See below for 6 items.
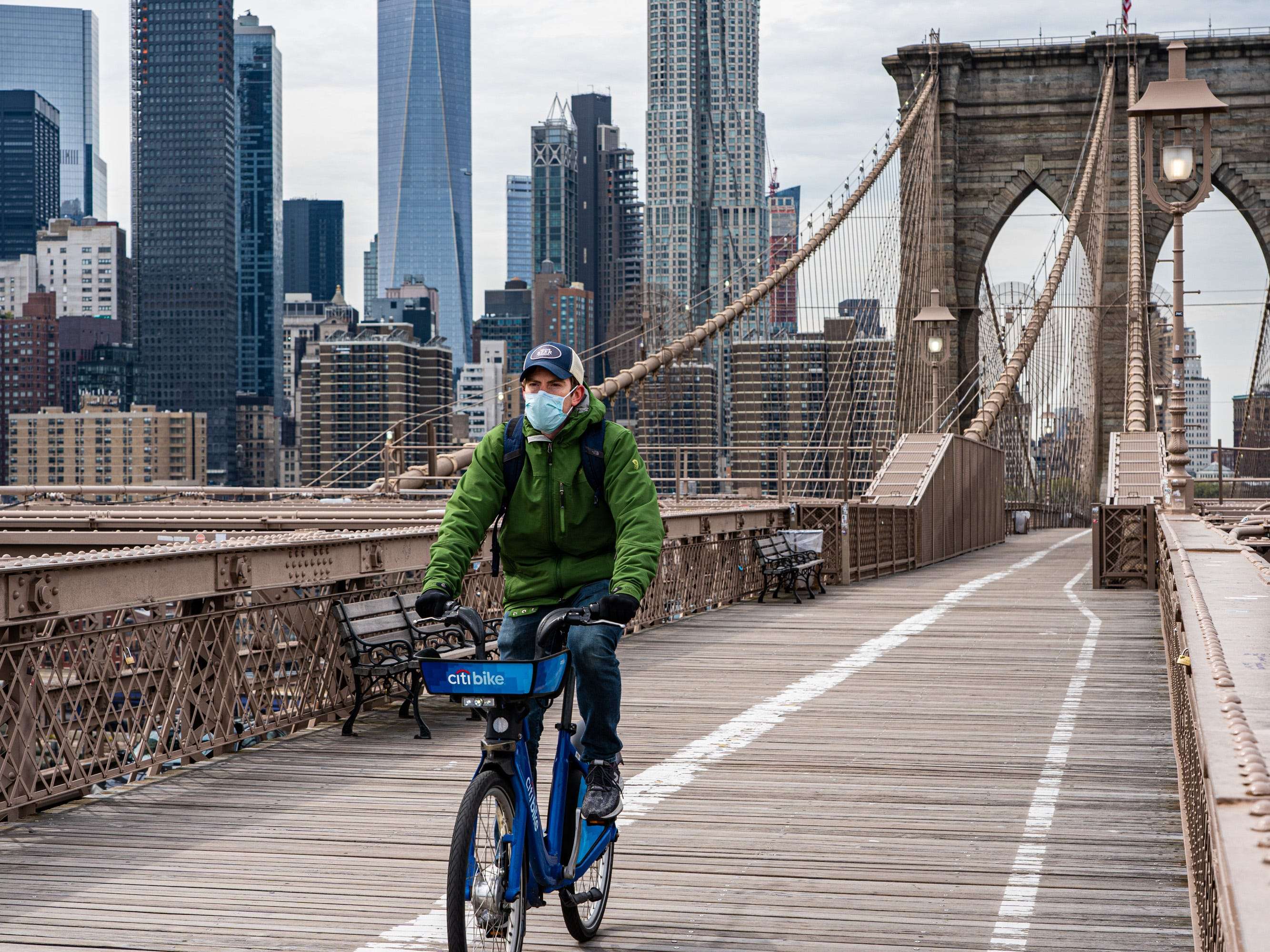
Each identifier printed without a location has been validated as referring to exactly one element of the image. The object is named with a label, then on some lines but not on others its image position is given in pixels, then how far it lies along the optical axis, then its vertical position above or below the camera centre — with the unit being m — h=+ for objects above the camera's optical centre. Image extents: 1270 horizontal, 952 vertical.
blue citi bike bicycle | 4.34 -0.99
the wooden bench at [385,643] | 8.98 -1.08
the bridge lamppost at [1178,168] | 16.56 +2.90
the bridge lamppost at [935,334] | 34.09 +2.73
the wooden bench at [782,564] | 18.83 -1.31
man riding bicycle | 4.98 -0.22
